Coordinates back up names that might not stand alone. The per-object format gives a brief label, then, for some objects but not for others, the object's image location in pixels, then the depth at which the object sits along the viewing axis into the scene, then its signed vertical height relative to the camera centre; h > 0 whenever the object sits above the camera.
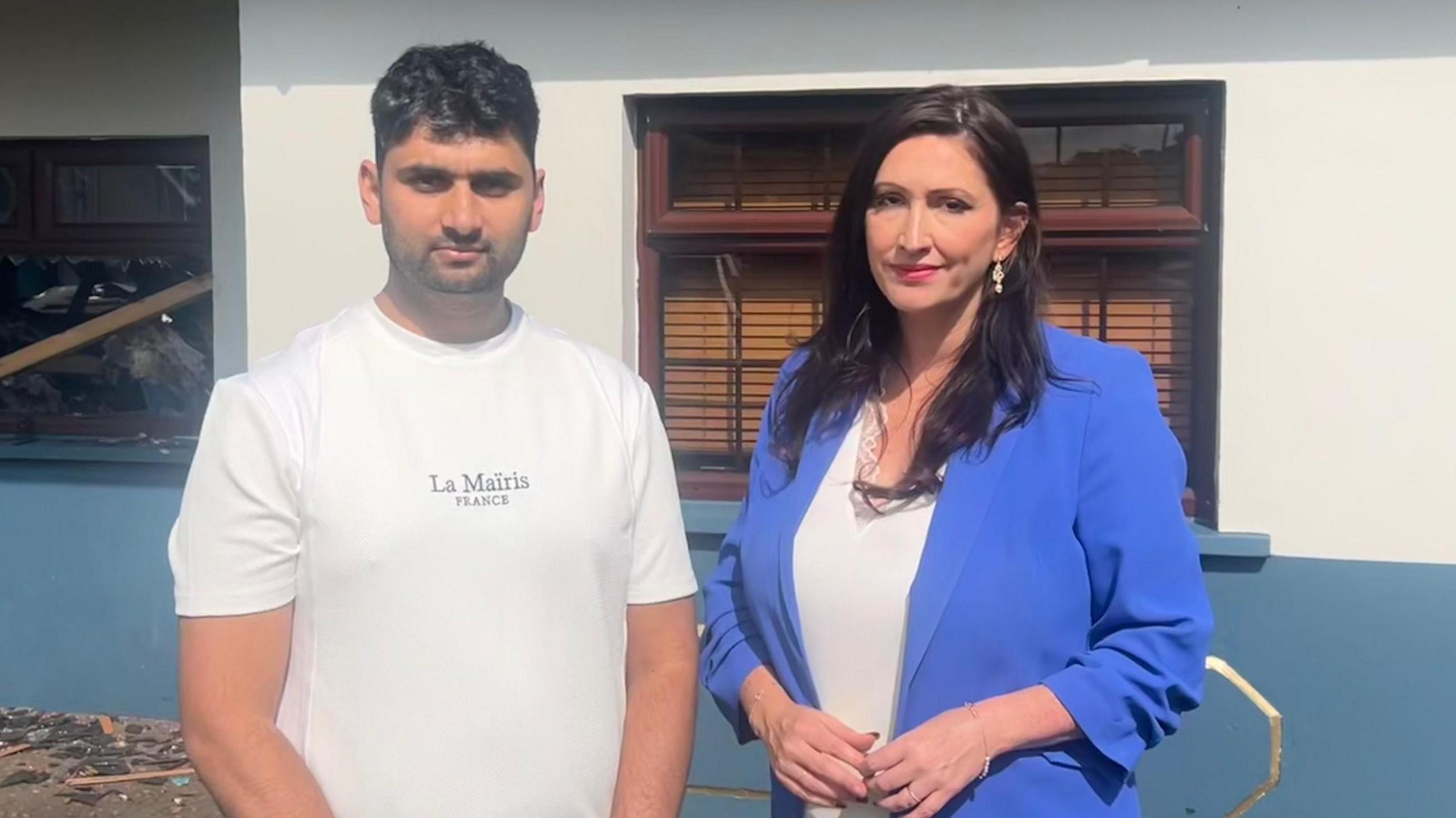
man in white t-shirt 1.56 -0.21
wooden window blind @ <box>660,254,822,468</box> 4.17 +0.09
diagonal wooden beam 5.24 +0.16
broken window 5.30 +0.35
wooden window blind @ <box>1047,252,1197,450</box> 3.91 +0.17
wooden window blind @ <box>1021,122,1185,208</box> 3.85 +0.59
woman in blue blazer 1.75 -0.25
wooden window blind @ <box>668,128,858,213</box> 4.07 +0.60
